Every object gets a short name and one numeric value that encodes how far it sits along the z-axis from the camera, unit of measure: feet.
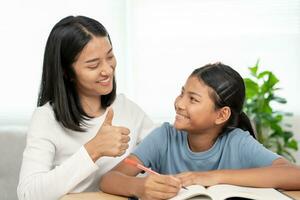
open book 3.80
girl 4.99
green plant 11.76
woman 5.13
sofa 8.03
